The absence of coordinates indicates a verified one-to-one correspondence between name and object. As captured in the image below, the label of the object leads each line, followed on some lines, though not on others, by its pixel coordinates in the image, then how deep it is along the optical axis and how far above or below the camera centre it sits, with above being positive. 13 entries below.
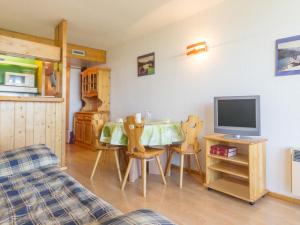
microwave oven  4.09 +0.70
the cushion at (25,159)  1.71 -0.41
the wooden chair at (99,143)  2.91 -0.44
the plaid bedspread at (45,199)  1.01 -0.52
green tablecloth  2.66 -0.28
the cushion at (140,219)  0.81 -0.44
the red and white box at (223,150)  2.44 -0.45
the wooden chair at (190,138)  2.71 -0.34
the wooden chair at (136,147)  2.45 -0.42
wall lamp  3.01 +0.98
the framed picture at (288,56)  2.20 +0.63
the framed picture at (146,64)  3.92 +0.97
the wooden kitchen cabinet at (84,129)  4.96 -0.40
